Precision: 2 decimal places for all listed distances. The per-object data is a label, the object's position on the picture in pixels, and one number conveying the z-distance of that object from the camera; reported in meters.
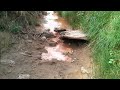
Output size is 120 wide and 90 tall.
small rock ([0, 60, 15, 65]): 2.60
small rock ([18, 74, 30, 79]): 2.32
